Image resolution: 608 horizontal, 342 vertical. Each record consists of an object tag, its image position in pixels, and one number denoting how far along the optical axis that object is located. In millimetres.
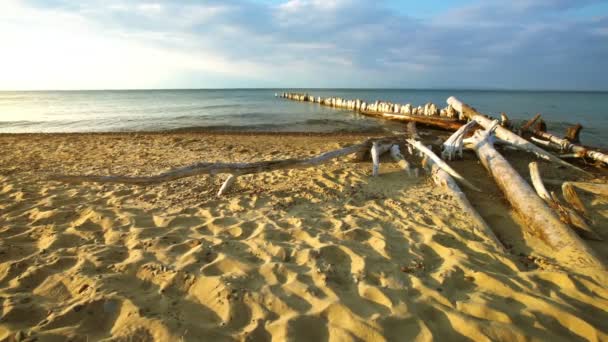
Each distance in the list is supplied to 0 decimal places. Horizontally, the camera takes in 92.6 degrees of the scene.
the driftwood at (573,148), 6559
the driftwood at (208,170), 3662
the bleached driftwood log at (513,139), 6755
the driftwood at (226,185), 5020
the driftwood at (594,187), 4647
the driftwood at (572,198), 4169
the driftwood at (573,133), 8590
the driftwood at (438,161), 5023
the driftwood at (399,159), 6098
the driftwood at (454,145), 6770
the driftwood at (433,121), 11941
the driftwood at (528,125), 9547
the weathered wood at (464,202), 3527
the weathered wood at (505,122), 10191
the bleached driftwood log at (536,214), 3148
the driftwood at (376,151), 5969
